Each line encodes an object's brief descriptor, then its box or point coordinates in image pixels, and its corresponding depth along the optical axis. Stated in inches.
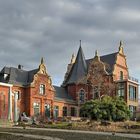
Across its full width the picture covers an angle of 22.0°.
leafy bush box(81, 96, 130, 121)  1667.8
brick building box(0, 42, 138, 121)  2138.3
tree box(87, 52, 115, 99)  2292.2
